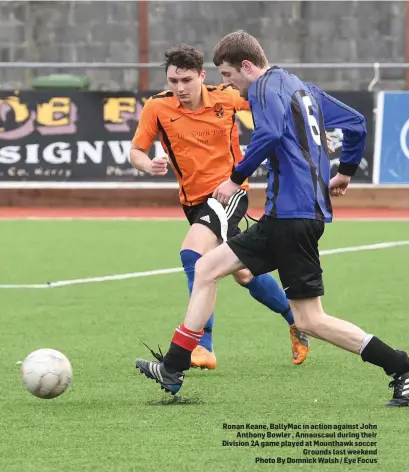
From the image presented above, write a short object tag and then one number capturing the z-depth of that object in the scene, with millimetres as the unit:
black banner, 39250
